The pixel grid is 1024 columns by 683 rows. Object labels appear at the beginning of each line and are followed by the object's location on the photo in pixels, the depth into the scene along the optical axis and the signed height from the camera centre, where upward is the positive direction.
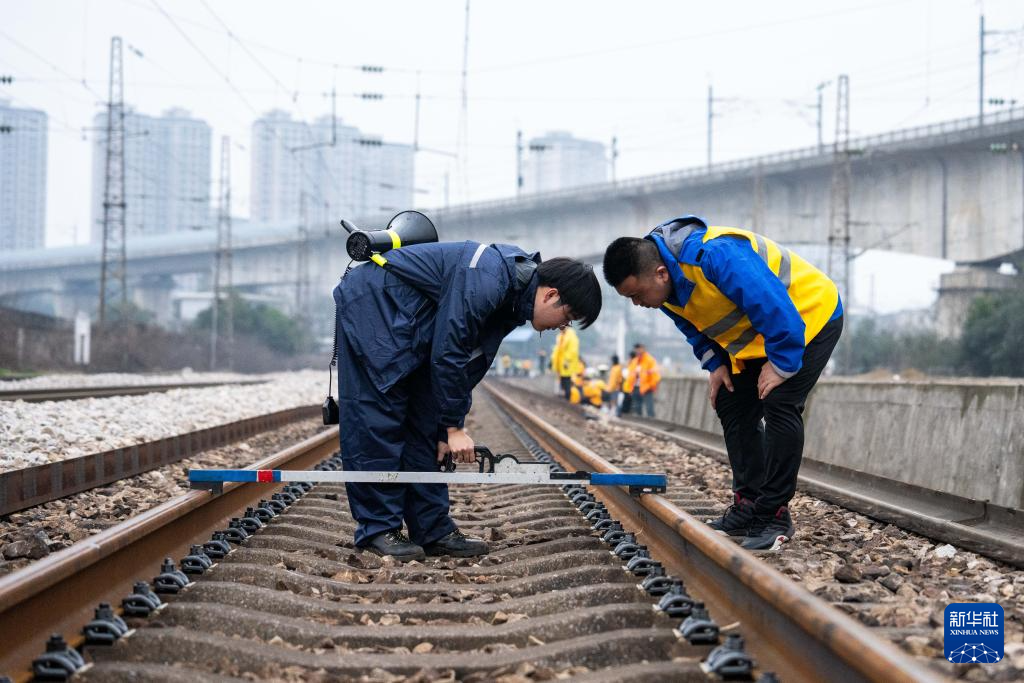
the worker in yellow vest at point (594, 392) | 22.80 -0.91
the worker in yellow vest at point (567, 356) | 21.83 -0.15
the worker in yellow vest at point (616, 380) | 21.22 -0.62
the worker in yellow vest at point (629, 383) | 19.59 -0.61
